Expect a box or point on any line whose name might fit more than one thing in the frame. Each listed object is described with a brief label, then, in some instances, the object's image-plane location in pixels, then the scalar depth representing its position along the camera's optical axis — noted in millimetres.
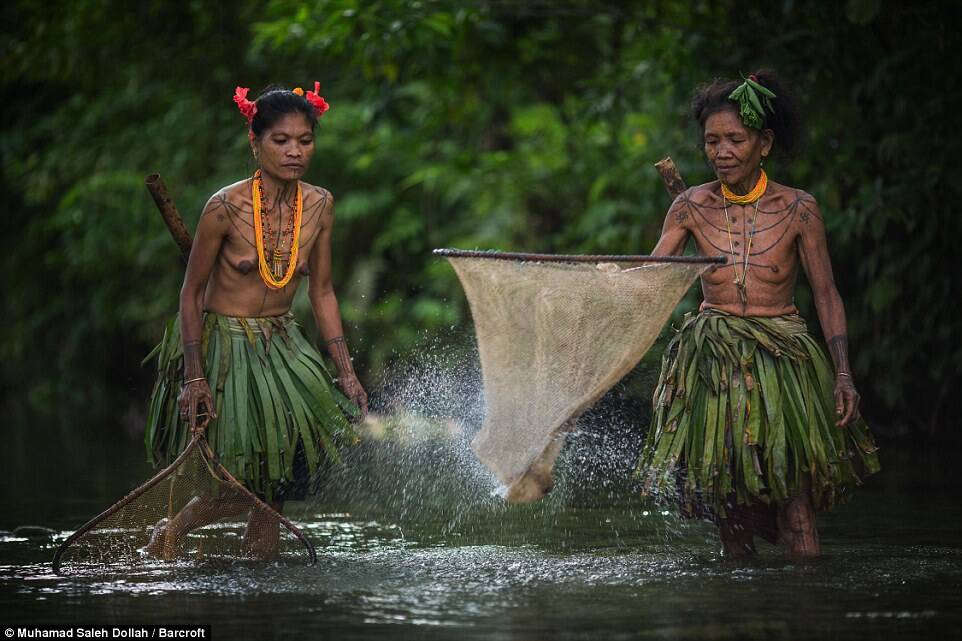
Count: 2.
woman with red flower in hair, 11625
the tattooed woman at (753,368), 10992
